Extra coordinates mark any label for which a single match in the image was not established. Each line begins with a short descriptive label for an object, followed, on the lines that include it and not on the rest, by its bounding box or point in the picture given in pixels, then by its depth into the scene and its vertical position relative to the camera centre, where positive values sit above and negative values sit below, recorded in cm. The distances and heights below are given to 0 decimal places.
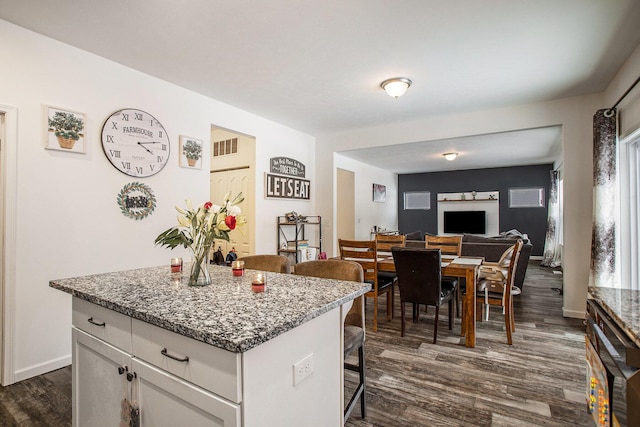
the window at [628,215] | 314 -1
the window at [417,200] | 1003 +42
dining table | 297 -73
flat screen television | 914 -25
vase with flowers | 162 -9
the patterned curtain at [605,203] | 324 +11
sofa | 480 -52
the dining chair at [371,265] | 344 -57
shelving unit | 489 -39
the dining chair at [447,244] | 394 -39
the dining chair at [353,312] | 182 -60
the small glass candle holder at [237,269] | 193 -34
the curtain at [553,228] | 751 -34
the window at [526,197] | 856 +44
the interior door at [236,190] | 477 +36
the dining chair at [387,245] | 387 -44
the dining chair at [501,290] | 301 -78
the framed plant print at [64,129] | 254 +68
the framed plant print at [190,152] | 352 +67
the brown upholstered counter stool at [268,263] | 230 -37
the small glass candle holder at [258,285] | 151 -34
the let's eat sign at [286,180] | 480 +52
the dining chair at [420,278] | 297 -62
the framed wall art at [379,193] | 878 +57
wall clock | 291 +68
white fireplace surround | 905 +27
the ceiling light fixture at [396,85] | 332 +134
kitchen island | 98 -50
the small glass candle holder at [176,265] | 199 -33
